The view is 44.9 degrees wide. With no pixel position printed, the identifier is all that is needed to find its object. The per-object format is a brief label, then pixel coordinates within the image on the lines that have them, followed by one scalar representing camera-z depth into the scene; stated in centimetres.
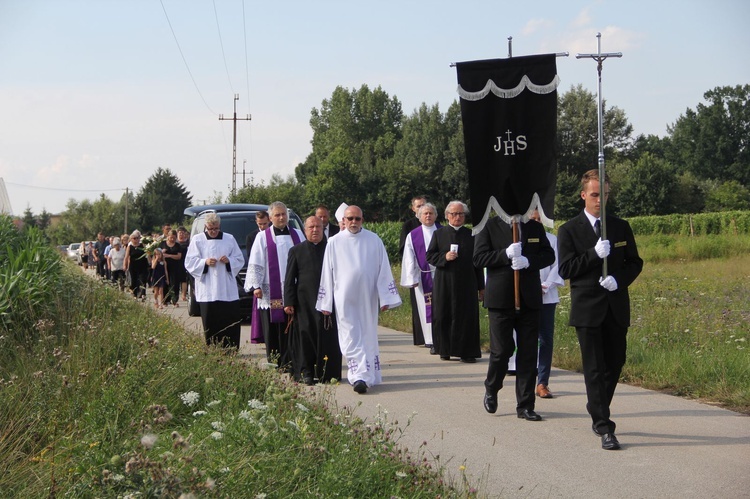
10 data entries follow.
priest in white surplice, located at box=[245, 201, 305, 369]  1171
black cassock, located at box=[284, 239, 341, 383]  1081
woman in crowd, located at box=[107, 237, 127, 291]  2405
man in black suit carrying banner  830
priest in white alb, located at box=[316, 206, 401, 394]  1036
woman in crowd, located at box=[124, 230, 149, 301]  2177
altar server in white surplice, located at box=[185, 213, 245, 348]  1233
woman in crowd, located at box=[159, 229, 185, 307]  2200
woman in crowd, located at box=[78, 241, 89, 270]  4428
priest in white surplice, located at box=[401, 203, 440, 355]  1332
